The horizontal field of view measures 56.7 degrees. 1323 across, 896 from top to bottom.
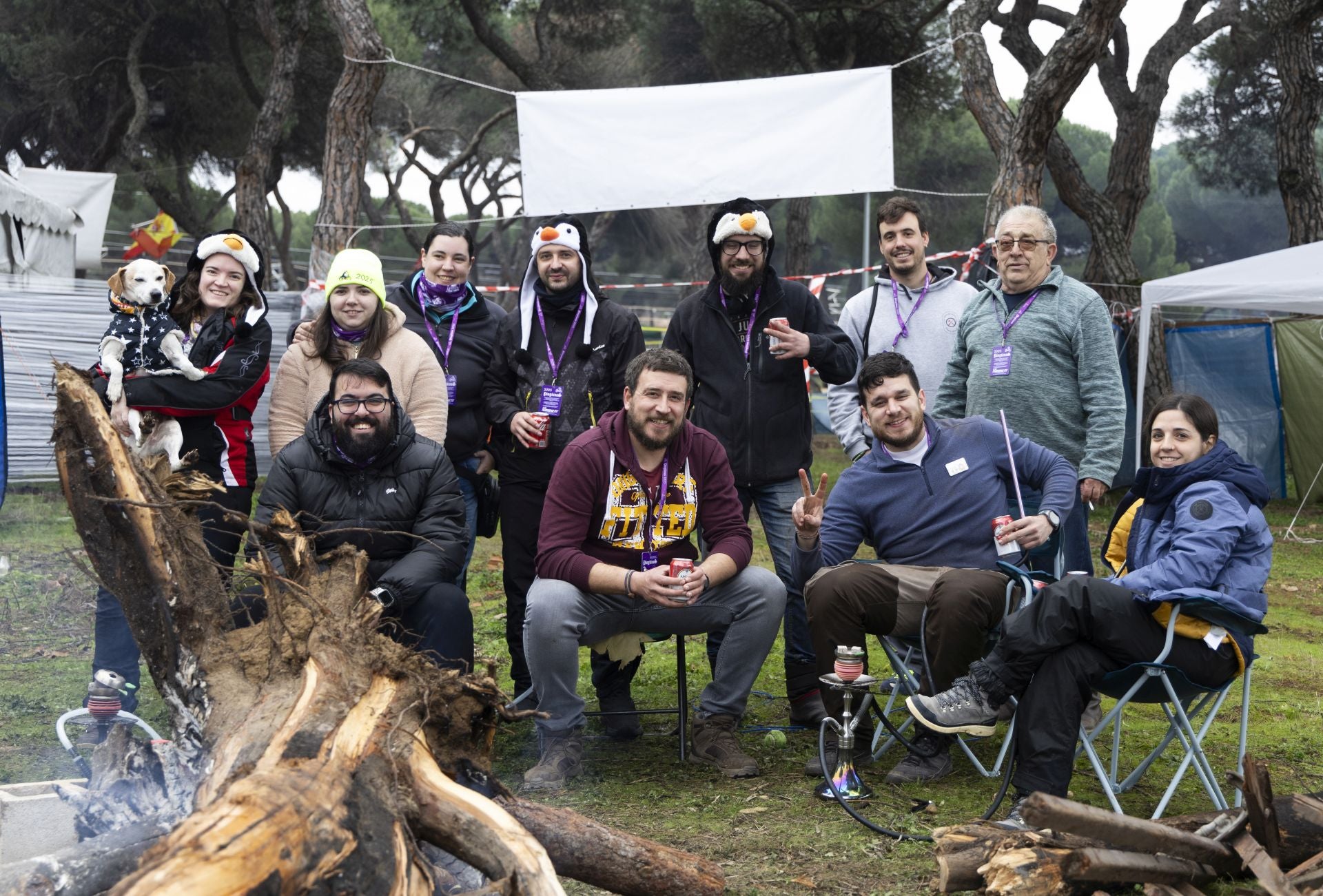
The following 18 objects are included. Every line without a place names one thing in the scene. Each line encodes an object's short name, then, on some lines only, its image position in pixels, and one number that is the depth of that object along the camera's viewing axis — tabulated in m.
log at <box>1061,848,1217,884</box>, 2.83
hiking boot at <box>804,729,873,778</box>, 4.16
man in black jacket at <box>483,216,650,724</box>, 4.61
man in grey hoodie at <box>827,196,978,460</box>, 4.85
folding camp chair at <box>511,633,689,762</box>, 4.24
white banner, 8.46
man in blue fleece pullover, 3.88
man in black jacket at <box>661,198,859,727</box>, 4.61
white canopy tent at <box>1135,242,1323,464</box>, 9.24
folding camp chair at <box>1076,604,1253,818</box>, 3.38
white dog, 4.19
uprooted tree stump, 2.21
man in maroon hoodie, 4.00
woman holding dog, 4.16
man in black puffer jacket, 3.96
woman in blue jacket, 3.40
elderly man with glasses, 4.49
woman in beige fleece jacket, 4.43
